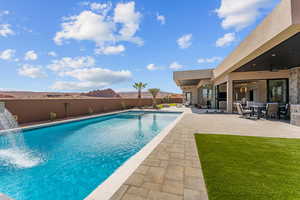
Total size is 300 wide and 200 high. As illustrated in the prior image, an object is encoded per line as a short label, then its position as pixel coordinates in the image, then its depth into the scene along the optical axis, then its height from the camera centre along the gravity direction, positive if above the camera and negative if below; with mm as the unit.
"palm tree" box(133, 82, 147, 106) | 22461 +1973
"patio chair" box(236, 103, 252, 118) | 8219 -999
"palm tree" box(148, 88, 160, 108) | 21031 +1005
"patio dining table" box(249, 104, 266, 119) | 8328 -835
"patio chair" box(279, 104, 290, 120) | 7887 -1026
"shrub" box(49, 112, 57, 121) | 9748 -1181
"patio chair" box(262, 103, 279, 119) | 7812 -867
